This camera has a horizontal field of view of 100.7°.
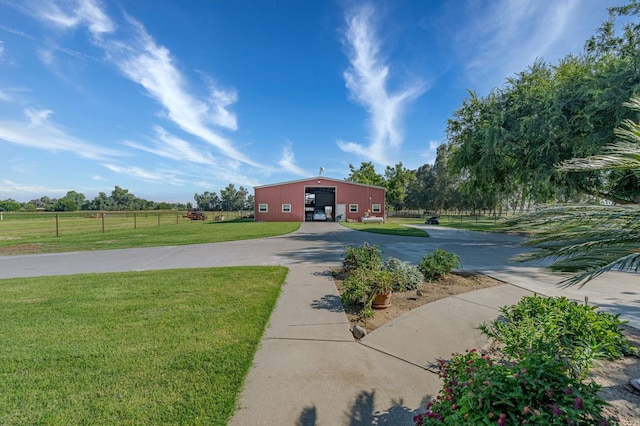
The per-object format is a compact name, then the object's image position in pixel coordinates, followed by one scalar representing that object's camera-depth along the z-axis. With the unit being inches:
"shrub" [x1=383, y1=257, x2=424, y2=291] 190.1
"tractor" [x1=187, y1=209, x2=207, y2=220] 1388.7
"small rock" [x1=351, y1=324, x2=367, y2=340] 128.9
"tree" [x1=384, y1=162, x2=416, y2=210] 1756.9
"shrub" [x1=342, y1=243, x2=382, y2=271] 210.5
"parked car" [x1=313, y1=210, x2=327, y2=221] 1203.7
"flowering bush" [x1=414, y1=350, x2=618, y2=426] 44.1
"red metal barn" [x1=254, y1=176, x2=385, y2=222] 1135.0
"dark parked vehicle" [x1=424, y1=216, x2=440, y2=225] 1000.9
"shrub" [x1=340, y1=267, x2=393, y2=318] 156.0
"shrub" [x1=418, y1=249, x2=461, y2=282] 213.6
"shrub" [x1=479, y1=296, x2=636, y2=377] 84.4
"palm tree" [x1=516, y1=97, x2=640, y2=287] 59.9
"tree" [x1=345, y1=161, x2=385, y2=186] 1813.5
